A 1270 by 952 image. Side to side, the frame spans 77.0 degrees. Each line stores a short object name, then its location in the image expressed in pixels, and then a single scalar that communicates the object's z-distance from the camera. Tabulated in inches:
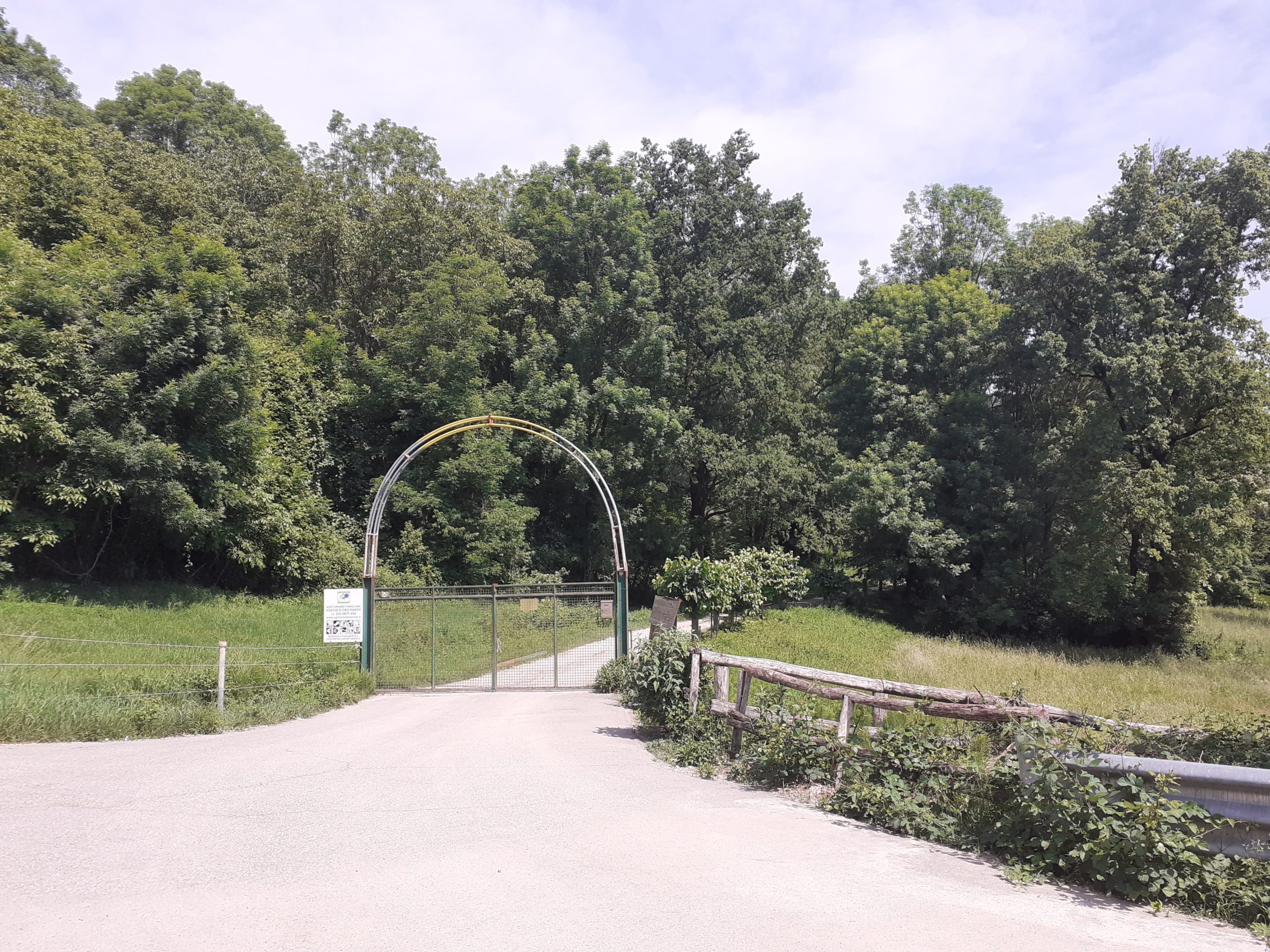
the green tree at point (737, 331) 1478.8
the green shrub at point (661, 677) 431.2
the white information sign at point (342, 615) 652.7
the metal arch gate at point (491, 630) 689.0
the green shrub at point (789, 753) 317.7
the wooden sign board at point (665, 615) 585.6
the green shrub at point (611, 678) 646.5
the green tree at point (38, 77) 1454.2
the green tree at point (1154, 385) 1120.8
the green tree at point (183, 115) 1675.7
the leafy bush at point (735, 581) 738.8
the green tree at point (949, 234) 1825.8
